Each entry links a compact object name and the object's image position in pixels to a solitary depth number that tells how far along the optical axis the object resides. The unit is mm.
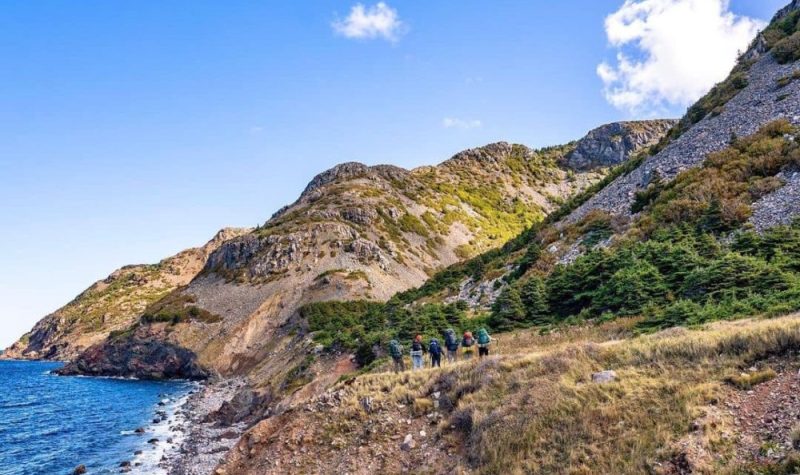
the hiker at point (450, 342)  26406
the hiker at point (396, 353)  26519
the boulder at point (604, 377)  15680
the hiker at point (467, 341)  26141
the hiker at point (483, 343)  24109
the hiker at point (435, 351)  24773
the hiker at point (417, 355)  25609
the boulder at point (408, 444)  18297
